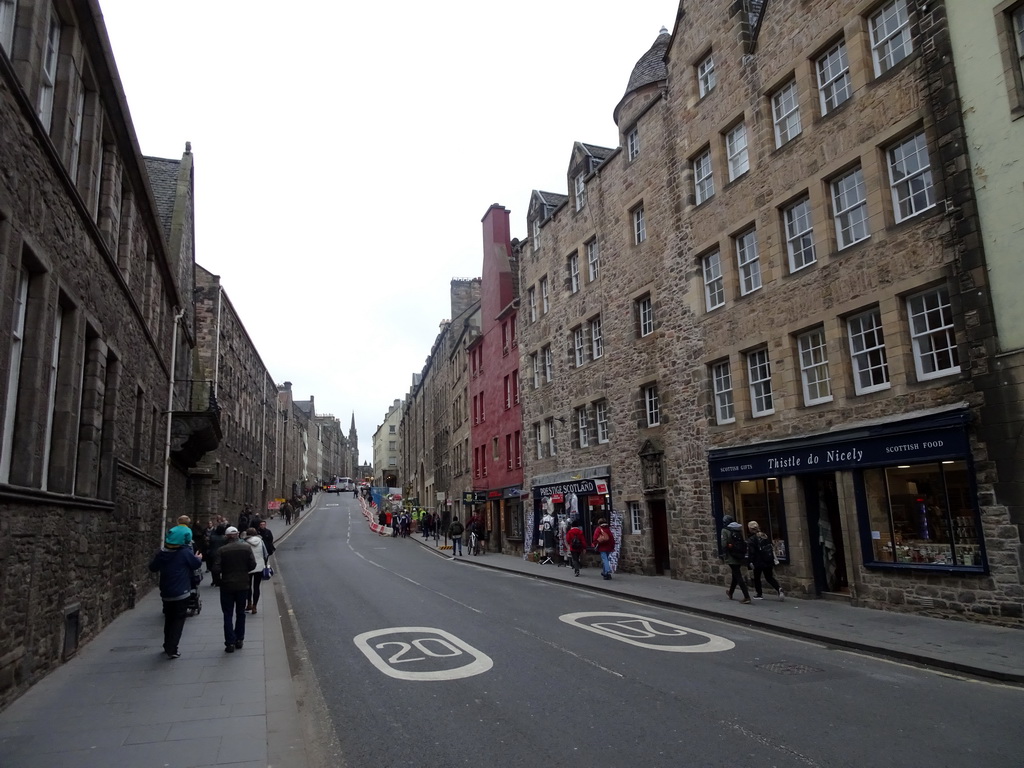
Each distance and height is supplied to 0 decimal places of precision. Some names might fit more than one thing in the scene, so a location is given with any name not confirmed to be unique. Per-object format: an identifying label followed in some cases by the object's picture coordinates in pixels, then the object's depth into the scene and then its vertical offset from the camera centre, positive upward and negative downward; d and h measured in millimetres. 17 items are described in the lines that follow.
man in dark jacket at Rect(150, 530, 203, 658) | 9508 -835
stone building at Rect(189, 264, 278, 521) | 32969 +6792
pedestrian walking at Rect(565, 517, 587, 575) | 21906 -1023
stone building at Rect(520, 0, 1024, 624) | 12234 +3905
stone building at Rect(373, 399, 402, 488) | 125312 +12957
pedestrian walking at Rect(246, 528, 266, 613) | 13788 -846
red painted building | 33312 +5695
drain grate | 8641 -1995
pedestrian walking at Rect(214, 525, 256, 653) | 10086 -878
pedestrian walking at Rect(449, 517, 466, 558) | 30469 -871
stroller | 13903 -1537
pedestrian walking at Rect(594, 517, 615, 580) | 20047 -1019
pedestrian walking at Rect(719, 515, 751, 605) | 14445 -922
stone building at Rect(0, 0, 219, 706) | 7430 +2556
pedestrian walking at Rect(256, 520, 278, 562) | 16116 -368
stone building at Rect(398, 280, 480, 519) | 50906 +7446
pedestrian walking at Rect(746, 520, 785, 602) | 14922 -1107
